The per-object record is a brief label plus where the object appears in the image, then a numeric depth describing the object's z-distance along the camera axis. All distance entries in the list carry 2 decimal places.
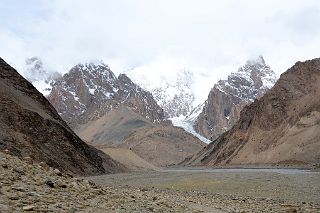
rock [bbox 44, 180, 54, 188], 17.29
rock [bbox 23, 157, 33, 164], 21.66
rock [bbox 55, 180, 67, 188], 17.67
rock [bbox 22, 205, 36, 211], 13.45
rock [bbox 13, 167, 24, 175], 17.91
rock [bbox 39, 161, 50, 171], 20.96
